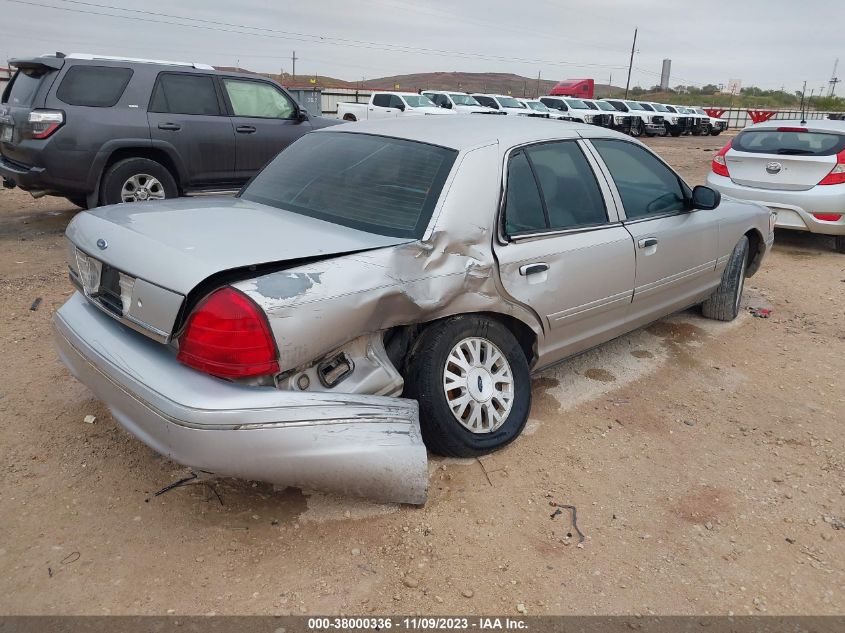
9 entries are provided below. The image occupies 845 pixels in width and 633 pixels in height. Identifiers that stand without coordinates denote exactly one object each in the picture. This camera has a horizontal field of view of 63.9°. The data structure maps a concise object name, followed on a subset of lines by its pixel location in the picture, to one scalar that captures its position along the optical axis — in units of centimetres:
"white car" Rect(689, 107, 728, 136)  3416
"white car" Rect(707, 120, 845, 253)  745
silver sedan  240
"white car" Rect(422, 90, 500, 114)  2309
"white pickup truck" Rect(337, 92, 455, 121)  2043
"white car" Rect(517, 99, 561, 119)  2580
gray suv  673
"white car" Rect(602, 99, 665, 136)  2977
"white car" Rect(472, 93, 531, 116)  2614
